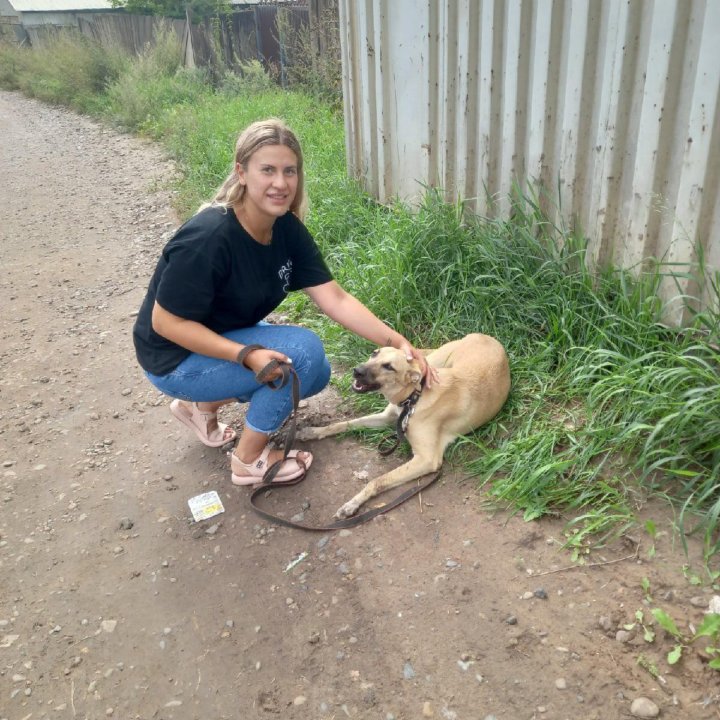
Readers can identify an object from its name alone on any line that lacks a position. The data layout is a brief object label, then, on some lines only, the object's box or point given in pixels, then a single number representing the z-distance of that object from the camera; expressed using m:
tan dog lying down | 2.96
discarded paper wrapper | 2.89
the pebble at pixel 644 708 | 1.84
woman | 2.66
